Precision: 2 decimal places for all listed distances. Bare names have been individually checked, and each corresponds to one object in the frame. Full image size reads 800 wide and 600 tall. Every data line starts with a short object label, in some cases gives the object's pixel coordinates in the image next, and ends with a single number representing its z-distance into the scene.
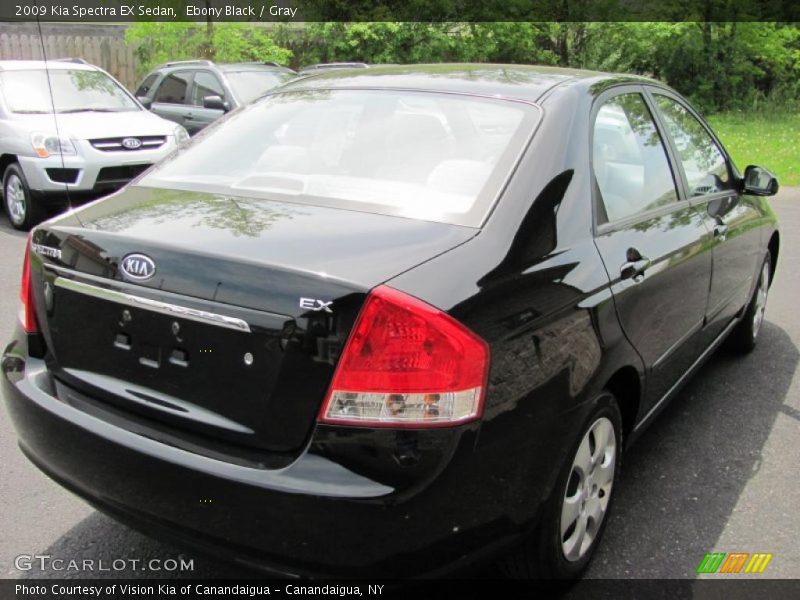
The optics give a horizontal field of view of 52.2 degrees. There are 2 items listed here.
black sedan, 2.01
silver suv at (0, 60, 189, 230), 8.33
